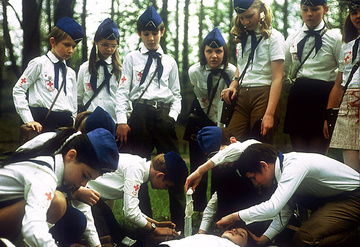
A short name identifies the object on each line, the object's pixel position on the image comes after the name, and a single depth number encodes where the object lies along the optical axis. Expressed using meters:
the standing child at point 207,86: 4.42
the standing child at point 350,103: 3.56
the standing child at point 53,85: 3.94
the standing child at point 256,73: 3.87
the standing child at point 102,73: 4.40
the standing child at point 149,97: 4.16
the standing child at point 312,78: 3.88
